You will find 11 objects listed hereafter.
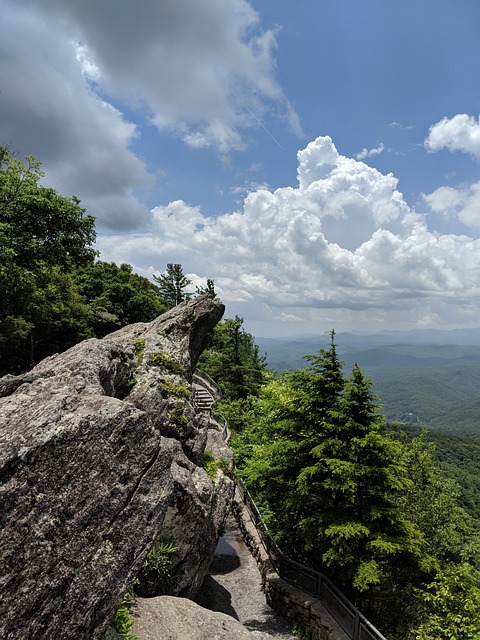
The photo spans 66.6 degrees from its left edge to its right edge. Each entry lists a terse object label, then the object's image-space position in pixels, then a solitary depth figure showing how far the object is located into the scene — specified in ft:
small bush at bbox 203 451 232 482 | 43.62
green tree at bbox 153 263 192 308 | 203.82
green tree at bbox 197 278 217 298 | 166.71
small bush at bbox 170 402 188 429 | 39.09
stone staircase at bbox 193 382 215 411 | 91.36
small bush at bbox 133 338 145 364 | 46.94
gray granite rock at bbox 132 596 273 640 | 21.90
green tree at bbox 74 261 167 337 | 148.77
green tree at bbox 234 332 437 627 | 36.73
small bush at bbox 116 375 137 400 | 37.45
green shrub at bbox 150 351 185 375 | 47.19
